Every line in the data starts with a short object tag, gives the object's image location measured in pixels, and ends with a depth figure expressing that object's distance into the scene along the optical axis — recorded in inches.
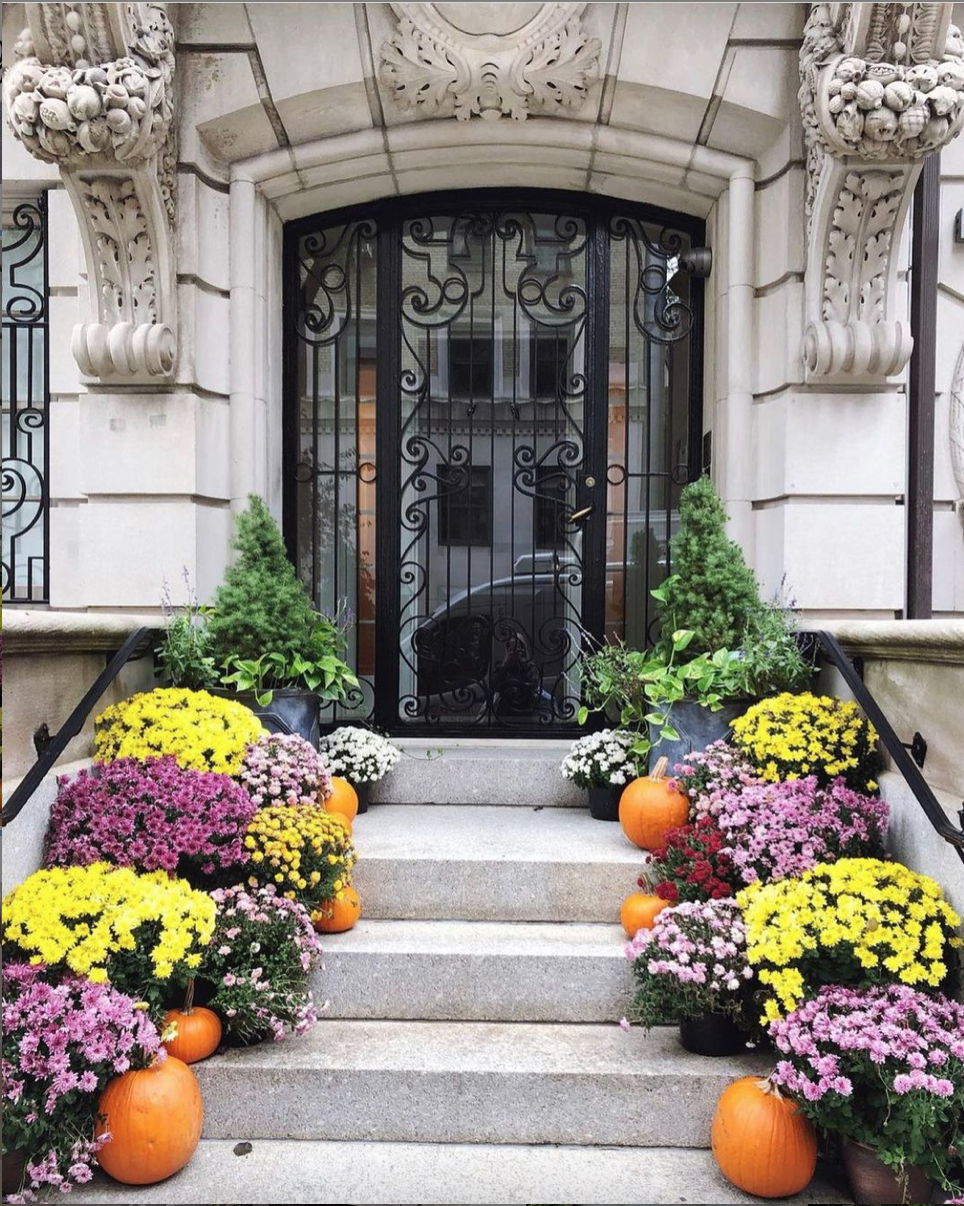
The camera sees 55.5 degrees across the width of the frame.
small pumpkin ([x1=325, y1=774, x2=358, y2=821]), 170.6
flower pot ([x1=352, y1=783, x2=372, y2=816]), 189.7
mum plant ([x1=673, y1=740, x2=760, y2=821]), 151.4
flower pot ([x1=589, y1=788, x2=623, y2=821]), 185.2
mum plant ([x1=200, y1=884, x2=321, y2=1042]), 121.3
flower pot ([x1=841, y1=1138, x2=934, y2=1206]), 102.2
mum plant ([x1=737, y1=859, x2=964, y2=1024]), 113.0
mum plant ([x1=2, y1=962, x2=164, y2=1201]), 99.3
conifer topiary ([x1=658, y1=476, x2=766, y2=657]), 179.2
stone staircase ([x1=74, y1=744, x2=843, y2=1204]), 110.9
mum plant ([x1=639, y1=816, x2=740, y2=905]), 138.9
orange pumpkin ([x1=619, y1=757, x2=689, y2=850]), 160.2
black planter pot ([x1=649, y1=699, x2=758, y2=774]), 174.7
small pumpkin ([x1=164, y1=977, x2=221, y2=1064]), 119.3
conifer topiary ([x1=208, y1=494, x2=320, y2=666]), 176.6
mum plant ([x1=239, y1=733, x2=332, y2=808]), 150.4
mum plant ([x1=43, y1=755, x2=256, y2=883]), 133.8
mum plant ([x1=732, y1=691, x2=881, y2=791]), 153.4
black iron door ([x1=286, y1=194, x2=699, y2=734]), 222.2
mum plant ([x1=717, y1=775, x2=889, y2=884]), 136.3
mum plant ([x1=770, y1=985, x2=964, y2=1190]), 98.7
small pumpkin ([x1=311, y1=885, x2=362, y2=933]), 145.3
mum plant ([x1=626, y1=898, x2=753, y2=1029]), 119.2
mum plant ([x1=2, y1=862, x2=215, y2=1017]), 112.7
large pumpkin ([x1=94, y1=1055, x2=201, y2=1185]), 105.0
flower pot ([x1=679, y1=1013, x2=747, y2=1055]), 124.0
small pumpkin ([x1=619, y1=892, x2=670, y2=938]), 141.8
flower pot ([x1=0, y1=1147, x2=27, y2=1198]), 100.6
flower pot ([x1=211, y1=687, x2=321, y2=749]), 177.0
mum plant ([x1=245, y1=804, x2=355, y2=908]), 136.3
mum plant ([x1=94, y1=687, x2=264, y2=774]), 152.8
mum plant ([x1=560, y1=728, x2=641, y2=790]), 182.1
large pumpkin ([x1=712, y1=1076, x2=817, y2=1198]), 105.5
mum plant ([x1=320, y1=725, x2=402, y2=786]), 187.6
